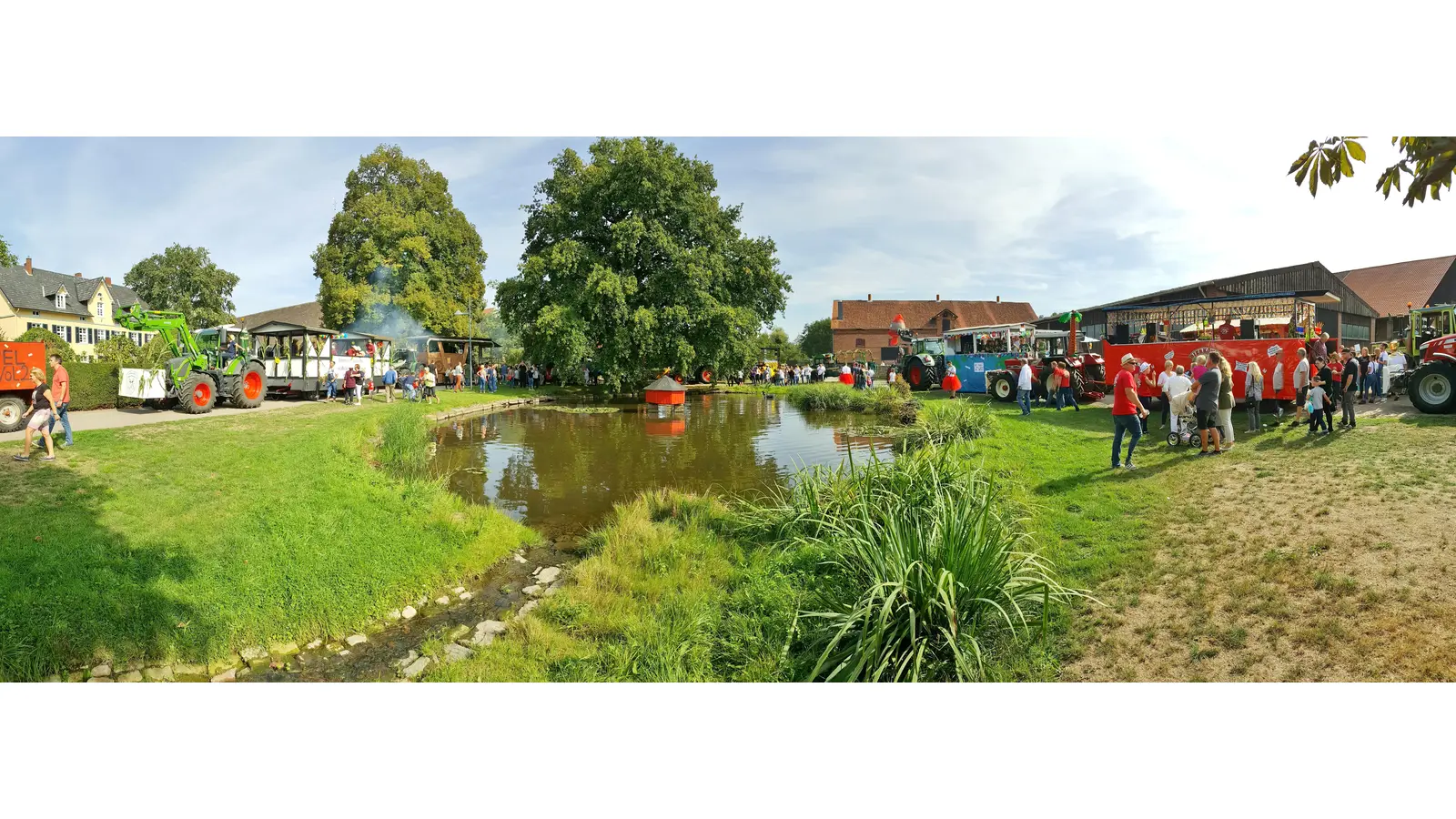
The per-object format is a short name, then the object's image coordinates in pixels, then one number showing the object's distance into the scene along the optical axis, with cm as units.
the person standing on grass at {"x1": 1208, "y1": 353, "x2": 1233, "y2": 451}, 881
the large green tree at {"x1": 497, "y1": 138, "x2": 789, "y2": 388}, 2841
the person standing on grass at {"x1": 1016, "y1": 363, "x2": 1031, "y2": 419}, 1559
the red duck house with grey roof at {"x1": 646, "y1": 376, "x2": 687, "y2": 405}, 2264
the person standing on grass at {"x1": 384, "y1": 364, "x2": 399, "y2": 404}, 2220
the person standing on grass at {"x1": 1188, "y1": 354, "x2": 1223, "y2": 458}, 868
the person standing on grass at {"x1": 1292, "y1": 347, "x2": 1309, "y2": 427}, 1055
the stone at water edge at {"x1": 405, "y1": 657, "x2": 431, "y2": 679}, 529
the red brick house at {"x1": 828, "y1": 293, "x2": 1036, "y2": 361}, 3734
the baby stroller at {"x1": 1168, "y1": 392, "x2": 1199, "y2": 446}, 967
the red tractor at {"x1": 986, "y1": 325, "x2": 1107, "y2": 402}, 1652
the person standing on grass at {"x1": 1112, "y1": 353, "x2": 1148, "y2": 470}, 861
